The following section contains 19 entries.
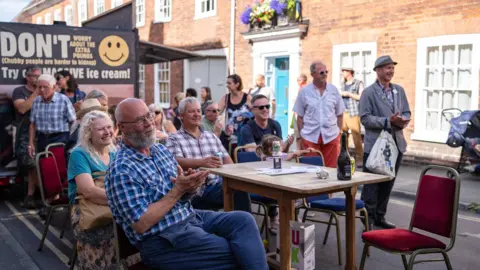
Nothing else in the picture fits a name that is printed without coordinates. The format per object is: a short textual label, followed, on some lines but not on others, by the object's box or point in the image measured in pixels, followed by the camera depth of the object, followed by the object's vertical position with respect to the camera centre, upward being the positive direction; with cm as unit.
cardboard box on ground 398 -119
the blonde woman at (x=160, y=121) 702 -51
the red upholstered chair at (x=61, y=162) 627 -92
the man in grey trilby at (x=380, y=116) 616 -37
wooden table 396 -79
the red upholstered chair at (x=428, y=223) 379 -101
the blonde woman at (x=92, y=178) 407 -75
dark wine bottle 422 -64
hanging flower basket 1420 +187
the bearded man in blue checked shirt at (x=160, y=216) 307 -77
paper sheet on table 449 -73
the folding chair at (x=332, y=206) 503 -115
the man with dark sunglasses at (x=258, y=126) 599 -49
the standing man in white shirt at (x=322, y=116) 683 -41
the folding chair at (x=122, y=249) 321 -100
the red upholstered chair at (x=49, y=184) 553 -104
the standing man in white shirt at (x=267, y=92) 1002 -17
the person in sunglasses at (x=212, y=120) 688 -48
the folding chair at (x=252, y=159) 543 -78
